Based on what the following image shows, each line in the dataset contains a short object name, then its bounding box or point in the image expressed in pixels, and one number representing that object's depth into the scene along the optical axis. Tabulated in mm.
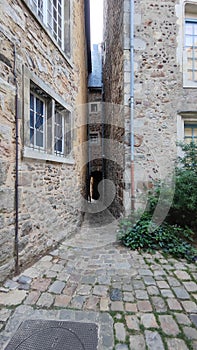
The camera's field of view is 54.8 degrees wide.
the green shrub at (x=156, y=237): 3152
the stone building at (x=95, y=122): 9727
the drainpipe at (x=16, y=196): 2336
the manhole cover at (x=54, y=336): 1527
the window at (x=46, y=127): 2728
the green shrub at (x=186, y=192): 3559
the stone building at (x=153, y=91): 4316
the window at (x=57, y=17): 3107
